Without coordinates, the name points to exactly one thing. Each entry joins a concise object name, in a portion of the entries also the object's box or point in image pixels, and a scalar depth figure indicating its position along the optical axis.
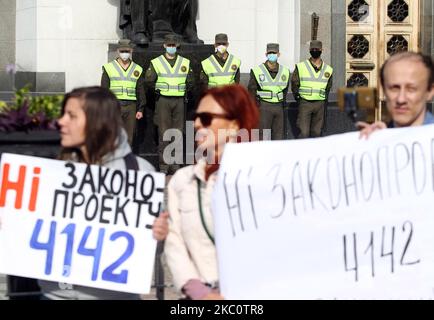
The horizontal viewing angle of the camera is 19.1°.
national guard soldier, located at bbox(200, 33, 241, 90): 17.52
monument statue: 17.97
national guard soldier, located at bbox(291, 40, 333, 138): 18.30
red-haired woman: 5.17
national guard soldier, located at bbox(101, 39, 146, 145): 17.12
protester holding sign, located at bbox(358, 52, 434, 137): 5.49
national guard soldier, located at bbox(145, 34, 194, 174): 17.05
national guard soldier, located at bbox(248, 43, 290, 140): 17.98
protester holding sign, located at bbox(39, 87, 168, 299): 5.43
